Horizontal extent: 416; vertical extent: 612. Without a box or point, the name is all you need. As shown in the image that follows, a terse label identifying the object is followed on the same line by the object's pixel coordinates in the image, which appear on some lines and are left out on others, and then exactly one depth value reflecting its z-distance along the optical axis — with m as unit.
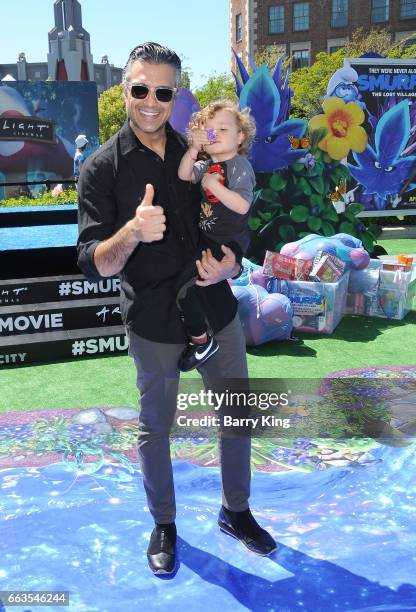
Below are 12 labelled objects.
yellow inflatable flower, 8.79
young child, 2.33
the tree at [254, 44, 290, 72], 32.56
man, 2.23
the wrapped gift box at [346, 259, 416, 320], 6.46
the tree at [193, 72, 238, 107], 36.06
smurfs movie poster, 10.29
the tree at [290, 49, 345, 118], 27.45
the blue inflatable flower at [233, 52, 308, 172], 7.77
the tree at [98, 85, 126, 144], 38.88
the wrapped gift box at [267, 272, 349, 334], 5.89
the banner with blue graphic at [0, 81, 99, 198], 22.17
